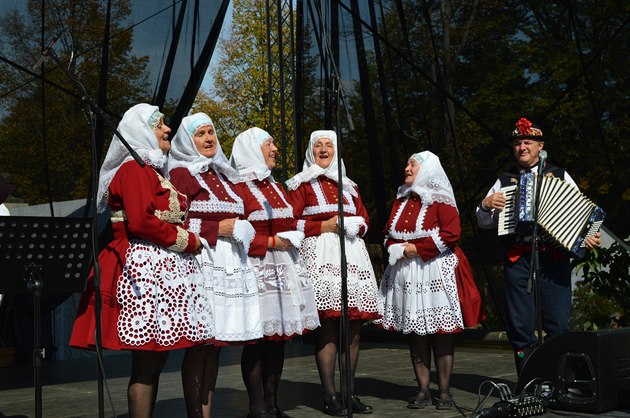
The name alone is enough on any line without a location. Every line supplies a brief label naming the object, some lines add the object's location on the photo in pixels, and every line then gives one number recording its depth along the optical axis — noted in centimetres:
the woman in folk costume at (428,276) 544
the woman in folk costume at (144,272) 372
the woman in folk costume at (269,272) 480
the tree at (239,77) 2244
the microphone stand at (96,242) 341
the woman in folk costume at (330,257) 531
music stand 352
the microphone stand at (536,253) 478
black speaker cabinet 463
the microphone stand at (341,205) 394
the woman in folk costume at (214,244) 420
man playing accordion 543
